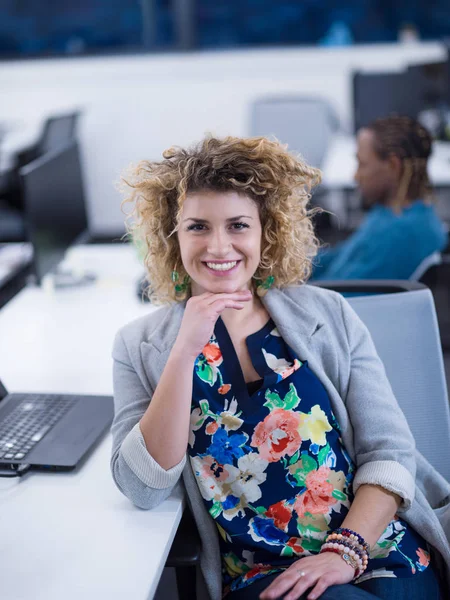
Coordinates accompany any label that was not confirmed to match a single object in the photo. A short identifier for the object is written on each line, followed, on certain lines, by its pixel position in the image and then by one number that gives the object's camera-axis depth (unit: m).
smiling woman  1.27
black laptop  1.42
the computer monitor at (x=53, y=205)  2.16
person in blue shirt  2.33
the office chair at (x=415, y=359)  1.58
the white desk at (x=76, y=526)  1.12
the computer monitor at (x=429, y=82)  4.41
